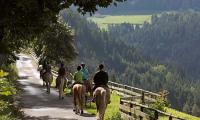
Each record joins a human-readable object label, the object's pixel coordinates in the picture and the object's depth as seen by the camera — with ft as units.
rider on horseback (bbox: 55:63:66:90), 99.87
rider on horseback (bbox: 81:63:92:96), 86.42
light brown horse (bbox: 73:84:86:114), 77.68
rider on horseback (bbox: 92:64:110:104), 64.49
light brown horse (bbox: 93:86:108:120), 64.13
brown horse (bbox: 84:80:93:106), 87.58
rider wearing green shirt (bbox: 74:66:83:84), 77.46
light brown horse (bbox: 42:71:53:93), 120.80
